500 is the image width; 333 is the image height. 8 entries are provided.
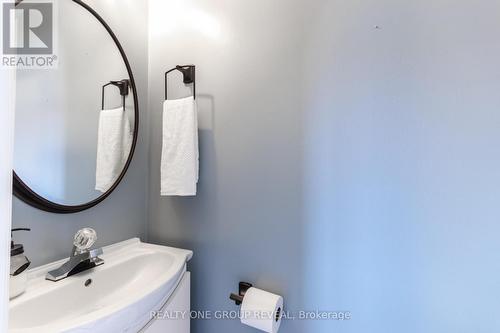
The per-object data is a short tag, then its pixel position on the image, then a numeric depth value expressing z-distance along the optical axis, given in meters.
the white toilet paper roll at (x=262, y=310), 0.96
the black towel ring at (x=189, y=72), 1.25
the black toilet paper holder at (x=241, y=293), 1.08
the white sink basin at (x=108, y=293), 0.71
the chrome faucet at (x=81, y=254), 0.92
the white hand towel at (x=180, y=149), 1.15
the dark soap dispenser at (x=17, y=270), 0.74
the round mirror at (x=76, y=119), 0.88
